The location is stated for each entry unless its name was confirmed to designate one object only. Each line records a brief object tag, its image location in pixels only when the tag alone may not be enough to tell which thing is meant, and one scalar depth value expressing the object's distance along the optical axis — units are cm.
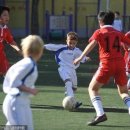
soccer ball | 1185
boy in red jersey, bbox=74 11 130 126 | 1056
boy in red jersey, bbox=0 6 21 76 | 1257
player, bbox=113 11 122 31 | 2783
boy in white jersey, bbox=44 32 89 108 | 1275
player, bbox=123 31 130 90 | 1545
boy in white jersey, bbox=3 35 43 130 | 734
